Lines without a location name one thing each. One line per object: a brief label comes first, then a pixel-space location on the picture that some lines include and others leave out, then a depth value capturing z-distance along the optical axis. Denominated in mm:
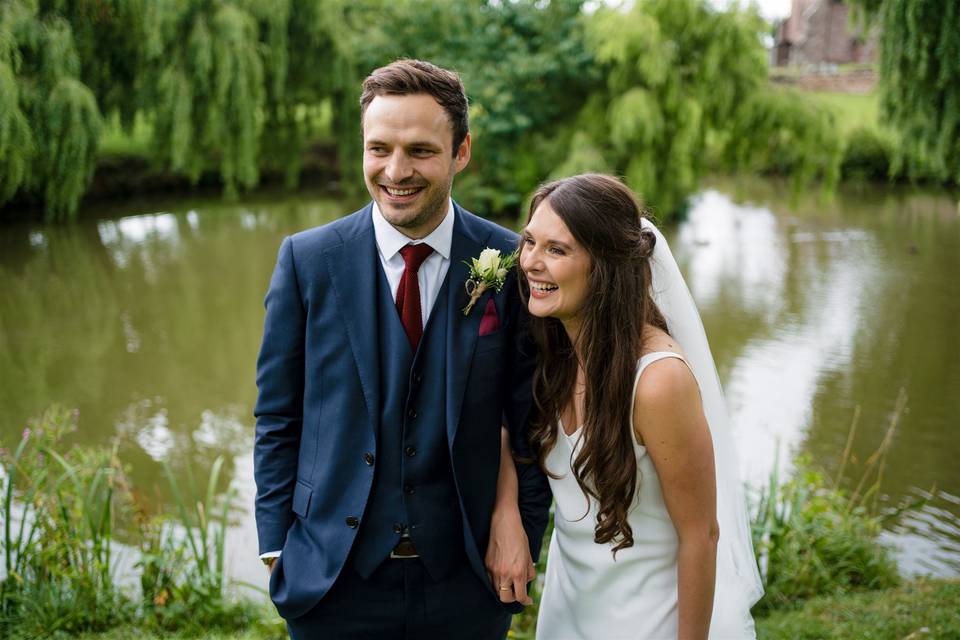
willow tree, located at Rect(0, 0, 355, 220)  9312
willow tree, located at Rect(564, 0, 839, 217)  12258
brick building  36812
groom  1961
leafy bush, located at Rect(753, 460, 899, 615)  3957
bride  1888
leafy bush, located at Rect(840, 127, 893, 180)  20469
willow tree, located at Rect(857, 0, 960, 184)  5328
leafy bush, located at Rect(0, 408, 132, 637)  3387
